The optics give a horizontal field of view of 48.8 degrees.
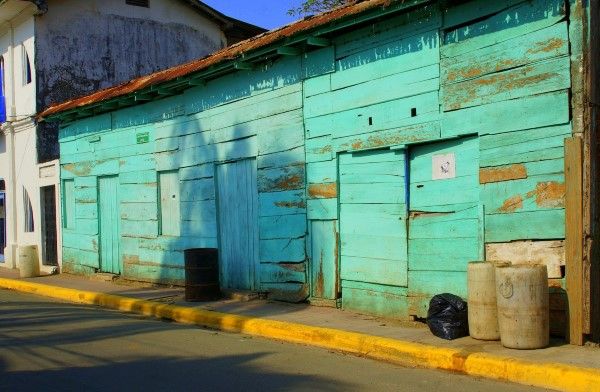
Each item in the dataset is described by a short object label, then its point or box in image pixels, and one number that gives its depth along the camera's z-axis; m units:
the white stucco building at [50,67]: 18.61
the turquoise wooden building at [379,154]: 7.36
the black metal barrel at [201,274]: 11.76
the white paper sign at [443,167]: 8.54
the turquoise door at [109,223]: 15.75
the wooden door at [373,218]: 9.14
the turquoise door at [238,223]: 11.80
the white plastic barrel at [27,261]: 17.05
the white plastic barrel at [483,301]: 7.36
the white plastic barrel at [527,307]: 6.87
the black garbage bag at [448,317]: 7.63
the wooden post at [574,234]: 6.98
